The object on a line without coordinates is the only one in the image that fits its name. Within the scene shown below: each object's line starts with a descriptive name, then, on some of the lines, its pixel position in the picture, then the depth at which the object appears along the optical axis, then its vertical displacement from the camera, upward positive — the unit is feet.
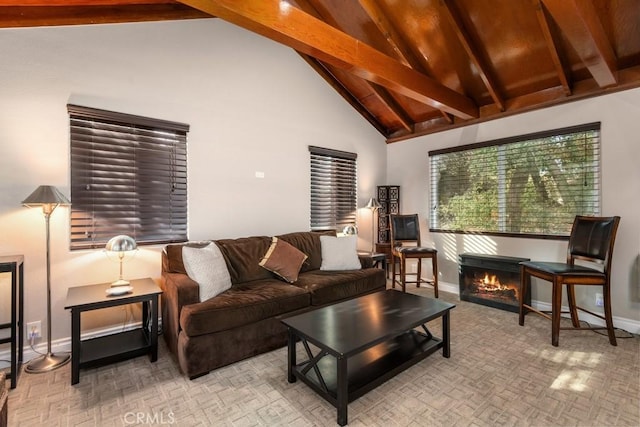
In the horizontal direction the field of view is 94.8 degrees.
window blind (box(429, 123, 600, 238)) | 10.45 +1.19
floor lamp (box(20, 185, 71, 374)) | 6.91 -0.22
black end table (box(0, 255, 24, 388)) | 6.35 -2.23
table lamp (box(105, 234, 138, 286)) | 7.34 -0.82
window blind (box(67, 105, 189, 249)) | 8.25 +1.07
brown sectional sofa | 6.93 -2.49
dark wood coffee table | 5.62 -2.55
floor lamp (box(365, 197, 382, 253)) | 15.06 +0.20
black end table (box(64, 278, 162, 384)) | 6.55 -3.08
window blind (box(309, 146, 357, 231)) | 13.84 +1.19
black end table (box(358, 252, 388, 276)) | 12.76 -1.98
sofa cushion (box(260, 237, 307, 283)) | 9.97 -1.64
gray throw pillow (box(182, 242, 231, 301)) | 7.84 -1.58
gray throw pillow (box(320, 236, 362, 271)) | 11.53 -1.63
